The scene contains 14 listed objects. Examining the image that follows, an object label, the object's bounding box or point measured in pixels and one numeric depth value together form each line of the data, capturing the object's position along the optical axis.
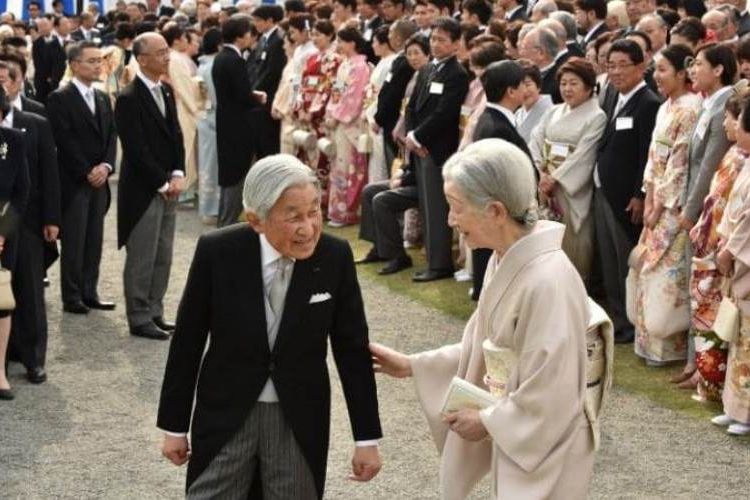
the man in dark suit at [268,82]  14.02
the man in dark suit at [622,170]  8.81
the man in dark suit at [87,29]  20.61
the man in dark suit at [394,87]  11.42
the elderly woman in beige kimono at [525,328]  3.97
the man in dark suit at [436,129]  10.45
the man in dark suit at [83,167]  9.51
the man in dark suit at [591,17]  11.84
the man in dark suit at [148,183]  8.84
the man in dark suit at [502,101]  8.77
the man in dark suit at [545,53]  10.07
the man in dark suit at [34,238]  8.07
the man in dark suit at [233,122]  12.98
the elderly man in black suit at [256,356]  4.28
